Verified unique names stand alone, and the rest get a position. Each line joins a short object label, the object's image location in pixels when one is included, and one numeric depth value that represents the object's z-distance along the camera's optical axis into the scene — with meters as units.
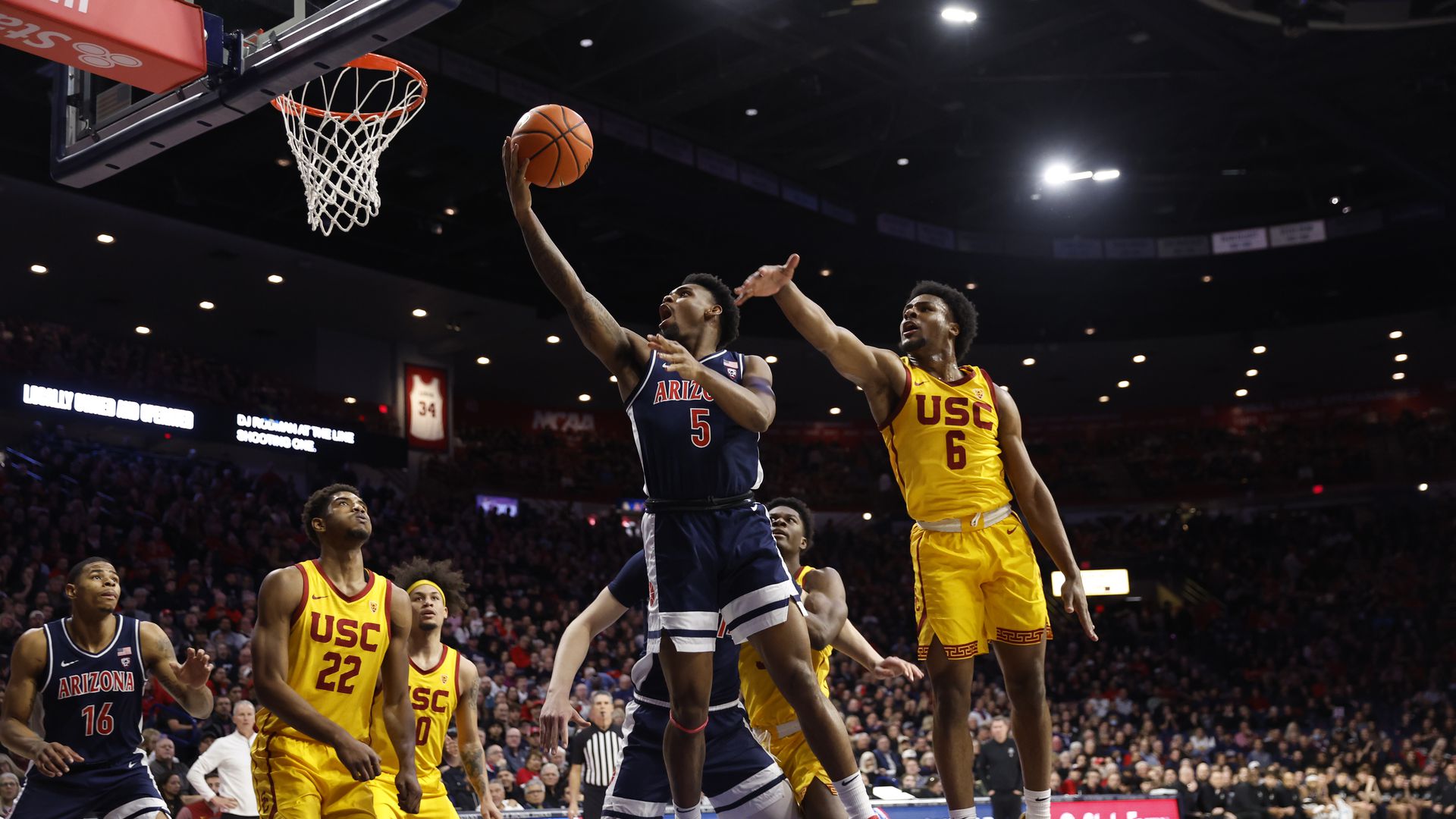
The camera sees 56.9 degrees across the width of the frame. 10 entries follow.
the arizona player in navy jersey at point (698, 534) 5.03
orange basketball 5.35
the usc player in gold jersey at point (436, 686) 7.15
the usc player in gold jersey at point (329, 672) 5.67
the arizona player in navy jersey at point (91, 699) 6.70
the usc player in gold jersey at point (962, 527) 5.82
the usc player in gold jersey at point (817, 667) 6.20
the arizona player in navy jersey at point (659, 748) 5.83
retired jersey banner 29.58
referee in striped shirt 11.75
